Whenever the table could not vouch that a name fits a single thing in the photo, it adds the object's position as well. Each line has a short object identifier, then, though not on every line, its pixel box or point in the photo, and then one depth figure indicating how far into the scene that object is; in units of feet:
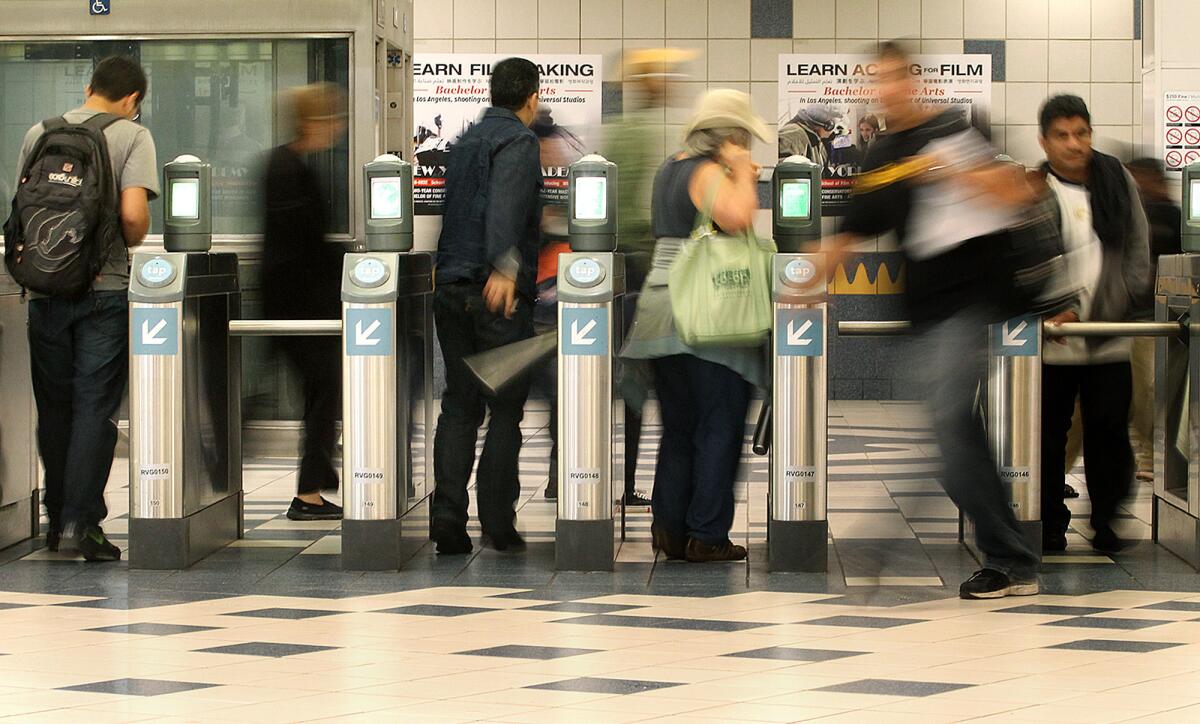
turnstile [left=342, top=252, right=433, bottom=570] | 39.09
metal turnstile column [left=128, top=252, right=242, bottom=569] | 39.24
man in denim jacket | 40.29
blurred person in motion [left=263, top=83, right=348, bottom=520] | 47.83
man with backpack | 39.86
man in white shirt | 42.32
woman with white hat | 39.22
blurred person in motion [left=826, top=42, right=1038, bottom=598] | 34.78
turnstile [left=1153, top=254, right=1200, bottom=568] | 39.93
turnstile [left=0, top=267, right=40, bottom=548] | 43.19
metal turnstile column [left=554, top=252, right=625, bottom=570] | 38.83
